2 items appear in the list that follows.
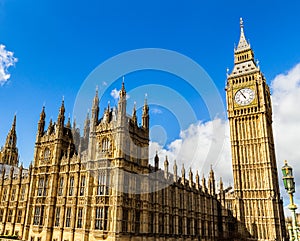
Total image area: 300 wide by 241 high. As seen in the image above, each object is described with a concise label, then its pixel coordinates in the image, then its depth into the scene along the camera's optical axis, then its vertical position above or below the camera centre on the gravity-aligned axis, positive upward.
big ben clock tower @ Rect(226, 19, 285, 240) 67.19 +14.42
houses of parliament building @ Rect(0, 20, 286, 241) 35.78 +1.97
